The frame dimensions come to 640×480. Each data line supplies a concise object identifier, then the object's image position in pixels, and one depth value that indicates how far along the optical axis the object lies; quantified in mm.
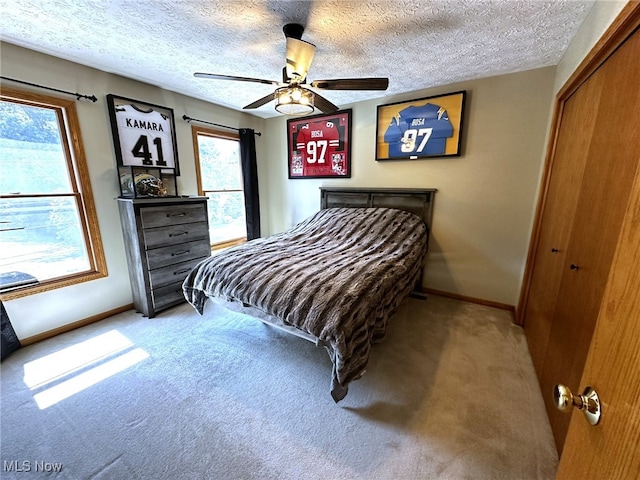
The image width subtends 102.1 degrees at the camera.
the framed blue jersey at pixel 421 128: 2732
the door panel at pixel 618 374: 429
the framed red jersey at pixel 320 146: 3467
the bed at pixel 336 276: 1519
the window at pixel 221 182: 3469
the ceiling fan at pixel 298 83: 1719
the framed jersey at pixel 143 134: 2553
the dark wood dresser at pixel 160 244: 2494
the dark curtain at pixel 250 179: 3744
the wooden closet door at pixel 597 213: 1040
